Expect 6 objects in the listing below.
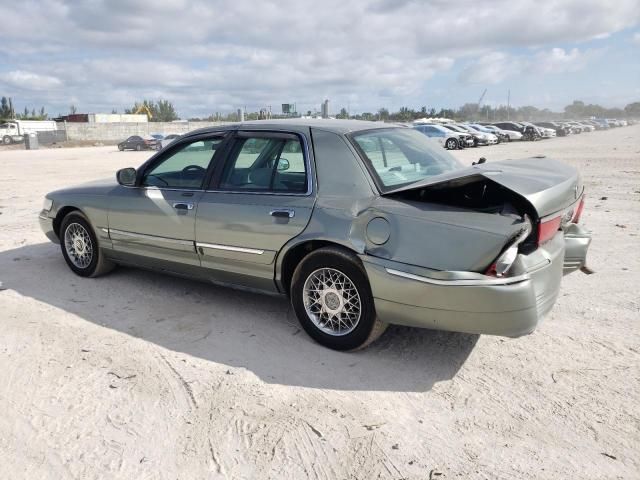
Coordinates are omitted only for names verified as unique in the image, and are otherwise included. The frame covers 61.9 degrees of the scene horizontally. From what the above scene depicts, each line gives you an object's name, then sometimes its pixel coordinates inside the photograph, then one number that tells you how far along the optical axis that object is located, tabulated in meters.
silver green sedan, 3.11
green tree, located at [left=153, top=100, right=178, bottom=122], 114.81
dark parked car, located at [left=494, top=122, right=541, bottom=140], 40.78
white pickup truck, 50.53
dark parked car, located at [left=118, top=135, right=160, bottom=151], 39.91
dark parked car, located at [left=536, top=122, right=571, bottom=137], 50.12
